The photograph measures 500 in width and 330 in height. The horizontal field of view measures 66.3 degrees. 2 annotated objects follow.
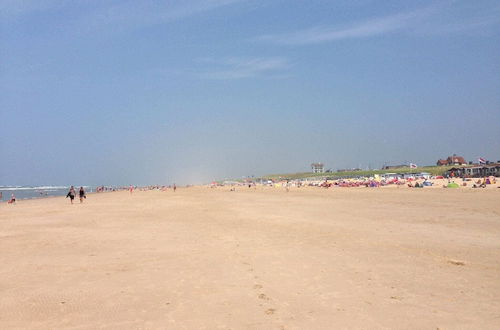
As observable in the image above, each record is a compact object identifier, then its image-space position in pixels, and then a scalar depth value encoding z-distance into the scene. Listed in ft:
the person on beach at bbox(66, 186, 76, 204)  123.13
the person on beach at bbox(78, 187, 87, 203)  126.51
